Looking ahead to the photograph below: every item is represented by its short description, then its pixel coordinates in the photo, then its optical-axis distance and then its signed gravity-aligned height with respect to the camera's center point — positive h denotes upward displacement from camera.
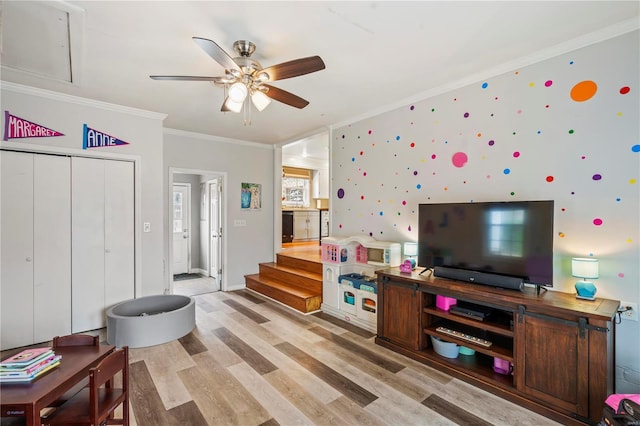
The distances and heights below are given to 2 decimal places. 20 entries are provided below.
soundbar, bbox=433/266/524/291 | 2.41 -0.57
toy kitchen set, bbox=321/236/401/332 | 3.60 -0.84
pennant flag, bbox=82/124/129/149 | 3.56 +0.88
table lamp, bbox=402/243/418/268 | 3.37 -0.44
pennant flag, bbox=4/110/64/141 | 3.13 +0.89
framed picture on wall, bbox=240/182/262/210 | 5.64 +0.29
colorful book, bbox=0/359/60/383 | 1.66 -0.94
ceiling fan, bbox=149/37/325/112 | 2.04 +1.02
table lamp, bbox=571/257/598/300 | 2.16 -0.45
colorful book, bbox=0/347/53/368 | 1.73 -0.89
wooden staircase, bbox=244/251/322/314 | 4.30 -1.17
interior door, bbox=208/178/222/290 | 5.50 -0.35
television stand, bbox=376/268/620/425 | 1.93 -1.01
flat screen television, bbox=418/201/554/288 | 2.32 -0.24
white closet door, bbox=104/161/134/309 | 3.71 -0.26
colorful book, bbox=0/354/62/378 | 1.68 -0.91
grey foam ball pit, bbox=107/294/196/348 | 3.15 -1.24
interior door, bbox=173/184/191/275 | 6.77 -0.31
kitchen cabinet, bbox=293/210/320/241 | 7.80 -0.36
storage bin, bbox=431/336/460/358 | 2.74 -1.26
